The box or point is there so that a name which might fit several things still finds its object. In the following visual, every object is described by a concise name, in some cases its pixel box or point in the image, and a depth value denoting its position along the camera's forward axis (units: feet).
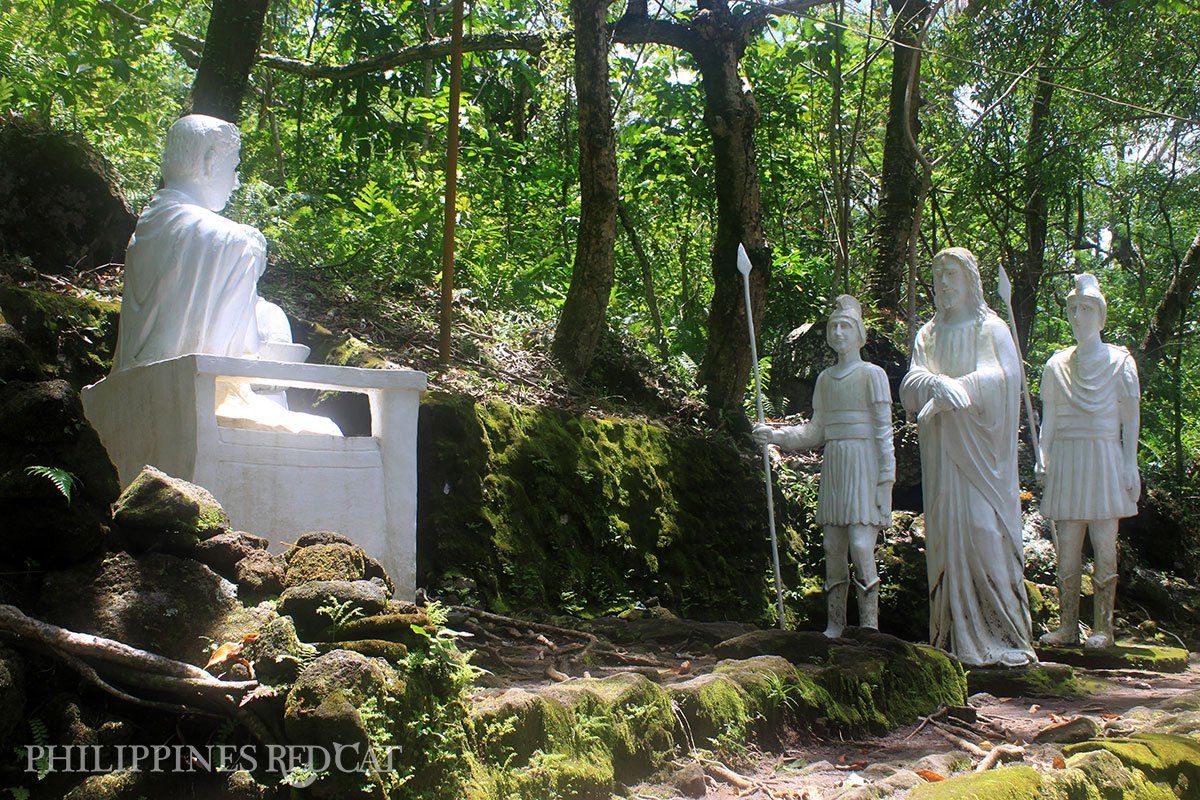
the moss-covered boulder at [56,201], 25.29
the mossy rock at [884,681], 17.92
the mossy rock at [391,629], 11.23
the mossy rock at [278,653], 10.31
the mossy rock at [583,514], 23.66
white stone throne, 15.58
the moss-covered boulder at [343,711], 9.66
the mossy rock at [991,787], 11.51
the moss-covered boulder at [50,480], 10.60
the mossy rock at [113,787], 9.09
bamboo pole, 23.75
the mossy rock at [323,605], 11.42
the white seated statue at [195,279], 17.60
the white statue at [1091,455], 28.91
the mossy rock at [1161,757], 14.23
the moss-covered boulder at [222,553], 12.17
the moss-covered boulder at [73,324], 21.04
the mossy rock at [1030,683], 22.72
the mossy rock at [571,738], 11.50
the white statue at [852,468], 25.20
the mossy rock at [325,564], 12.62
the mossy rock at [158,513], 11.56
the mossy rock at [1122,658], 26.48
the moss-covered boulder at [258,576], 12.19
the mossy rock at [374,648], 10.98
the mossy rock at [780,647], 18.99
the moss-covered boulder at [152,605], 10.47
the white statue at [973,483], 25.11
